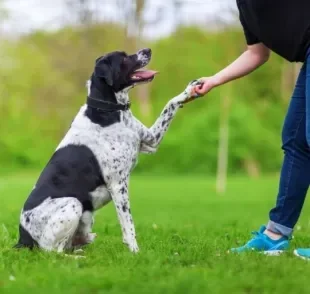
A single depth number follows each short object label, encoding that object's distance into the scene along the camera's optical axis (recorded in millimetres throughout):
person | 8531
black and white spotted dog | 9023
